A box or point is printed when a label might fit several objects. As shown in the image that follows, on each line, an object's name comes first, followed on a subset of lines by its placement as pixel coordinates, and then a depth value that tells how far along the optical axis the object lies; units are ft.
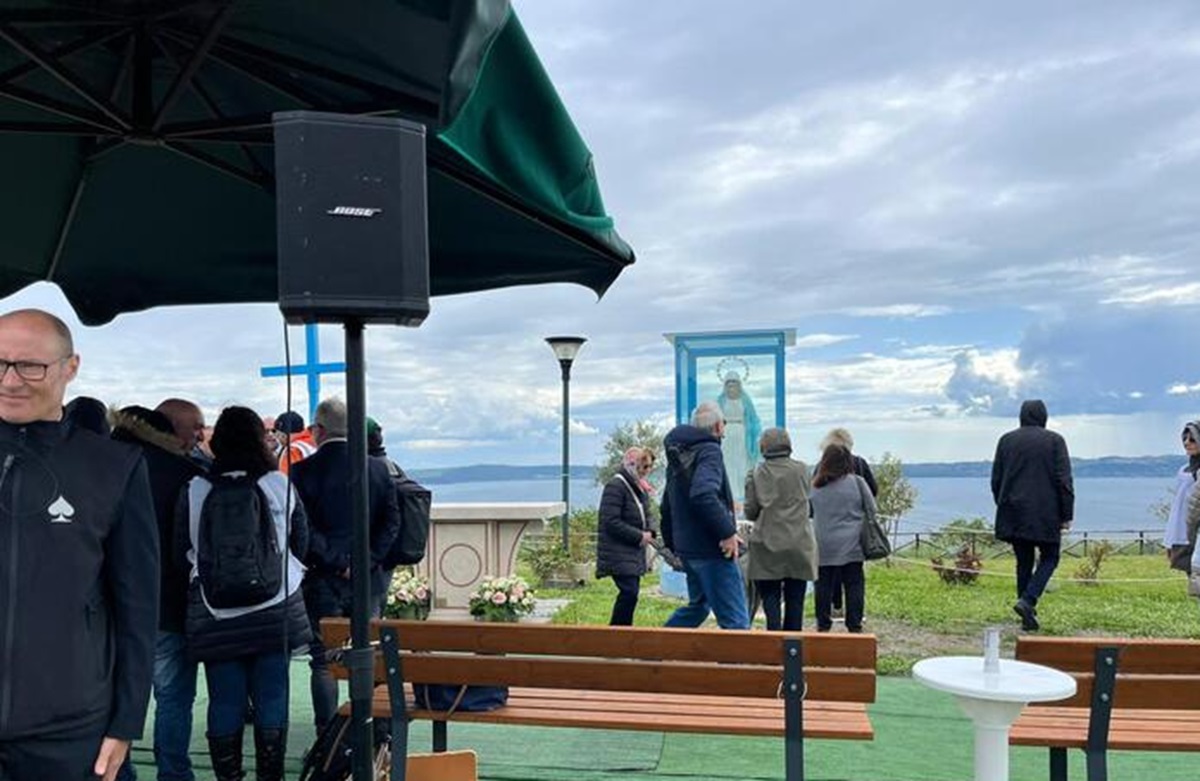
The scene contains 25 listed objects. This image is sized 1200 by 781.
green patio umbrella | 9.52
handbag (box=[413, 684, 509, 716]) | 12.27
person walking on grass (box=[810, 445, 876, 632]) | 23.70
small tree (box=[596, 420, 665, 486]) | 67.10
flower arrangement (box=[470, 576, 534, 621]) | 13.99
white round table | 9.22
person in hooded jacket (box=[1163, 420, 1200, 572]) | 20.22
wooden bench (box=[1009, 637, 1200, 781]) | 10.62
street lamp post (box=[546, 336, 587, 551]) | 41.06
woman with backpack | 11.93
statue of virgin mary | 31.24
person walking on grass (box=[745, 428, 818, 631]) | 22.07
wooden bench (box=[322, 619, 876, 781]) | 10.68
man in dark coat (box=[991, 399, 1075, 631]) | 25.52
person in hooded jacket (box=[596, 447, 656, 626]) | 21.98
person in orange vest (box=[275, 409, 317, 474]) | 21.47
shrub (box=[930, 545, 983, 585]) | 36.28
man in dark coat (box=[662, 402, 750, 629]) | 19.58
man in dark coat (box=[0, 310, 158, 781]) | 6.86
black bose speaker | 6.95
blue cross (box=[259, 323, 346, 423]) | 26.11
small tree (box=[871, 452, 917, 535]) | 62.80
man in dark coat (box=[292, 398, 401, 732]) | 14.20
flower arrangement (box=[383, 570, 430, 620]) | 13.96
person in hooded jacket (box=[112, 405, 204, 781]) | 12.53
